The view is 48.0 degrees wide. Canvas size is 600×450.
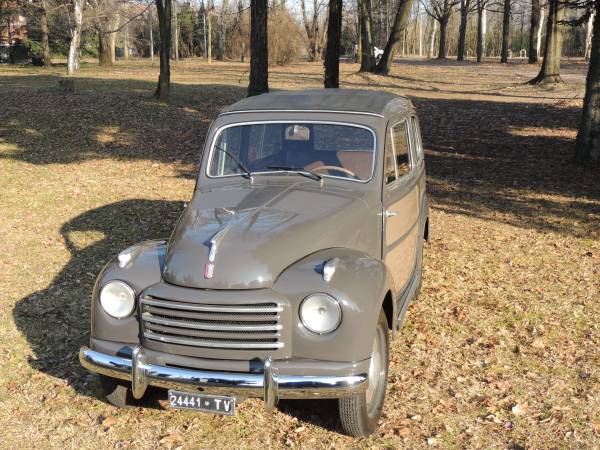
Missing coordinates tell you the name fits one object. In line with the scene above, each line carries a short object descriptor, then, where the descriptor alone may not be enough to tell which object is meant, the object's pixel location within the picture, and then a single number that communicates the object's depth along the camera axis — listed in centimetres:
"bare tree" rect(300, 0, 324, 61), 4950
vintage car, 382
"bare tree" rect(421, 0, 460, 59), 4931
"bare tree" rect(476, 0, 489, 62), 4548
